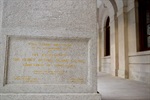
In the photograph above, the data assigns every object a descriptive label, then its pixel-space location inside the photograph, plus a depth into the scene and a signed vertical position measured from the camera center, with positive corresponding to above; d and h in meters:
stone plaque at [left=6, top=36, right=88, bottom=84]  2.72 -0.07
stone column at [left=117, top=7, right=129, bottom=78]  8.80 +0.69
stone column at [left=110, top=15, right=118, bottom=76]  10.21 +0.81
